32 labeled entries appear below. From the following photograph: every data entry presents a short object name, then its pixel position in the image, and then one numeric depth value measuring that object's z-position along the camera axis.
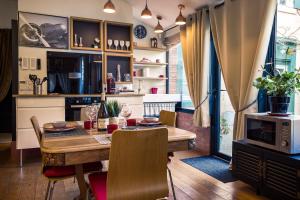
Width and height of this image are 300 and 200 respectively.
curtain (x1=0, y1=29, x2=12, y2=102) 5.38
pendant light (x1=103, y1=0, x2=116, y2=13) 2.85
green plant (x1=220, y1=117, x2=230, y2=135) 3.76
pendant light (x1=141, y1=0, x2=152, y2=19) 2.94
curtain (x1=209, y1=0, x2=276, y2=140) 2.78
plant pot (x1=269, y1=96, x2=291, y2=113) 2.39
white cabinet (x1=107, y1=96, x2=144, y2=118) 4.14
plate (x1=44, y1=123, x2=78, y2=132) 1.91
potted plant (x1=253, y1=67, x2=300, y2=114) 2.35
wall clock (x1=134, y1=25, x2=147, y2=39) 5.23
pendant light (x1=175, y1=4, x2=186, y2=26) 3.15
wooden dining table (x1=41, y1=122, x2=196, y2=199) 1.42
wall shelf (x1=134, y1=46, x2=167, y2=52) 5.11
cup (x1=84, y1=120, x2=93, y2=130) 2.06
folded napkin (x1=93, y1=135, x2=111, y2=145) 1.58
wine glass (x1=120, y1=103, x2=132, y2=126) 2.12
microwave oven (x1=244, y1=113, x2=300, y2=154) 2.14
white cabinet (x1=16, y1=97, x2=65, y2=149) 3.49
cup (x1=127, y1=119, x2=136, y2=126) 2.15
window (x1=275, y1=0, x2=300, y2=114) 2.88
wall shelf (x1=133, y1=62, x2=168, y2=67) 5.09
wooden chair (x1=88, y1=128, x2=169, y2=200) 1.37
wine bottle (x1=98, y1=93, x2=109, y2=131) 1.97
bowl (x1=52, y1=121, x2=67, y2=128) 2.03
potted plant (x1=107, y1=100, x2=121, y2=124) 1.96
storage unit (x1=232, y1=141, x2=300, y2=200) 2.09
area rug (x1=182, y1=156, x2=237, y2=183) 3.00
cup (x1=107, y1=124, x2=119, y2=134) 1.88
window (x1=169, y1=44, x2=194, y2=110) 5.05
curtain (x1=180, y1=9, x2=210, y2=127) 3.79
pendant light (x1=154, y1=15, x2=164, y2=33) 3.42
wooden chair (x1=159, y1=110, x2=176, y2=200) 2.43
